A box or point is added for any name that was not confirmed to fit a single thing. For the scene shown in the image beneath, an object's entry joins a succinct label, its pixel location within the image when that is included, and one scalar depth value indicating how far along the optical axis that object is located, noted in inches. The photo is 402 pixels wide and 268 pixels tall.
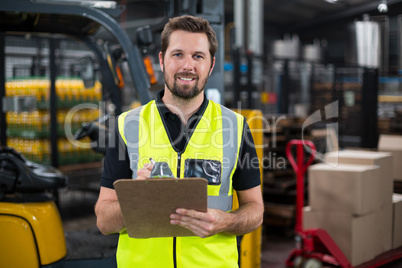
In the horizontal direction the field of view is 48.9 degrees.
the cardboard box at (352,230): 182.9
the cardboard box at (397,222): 205.6
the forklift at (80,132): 120.2
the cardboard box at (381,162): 193.0
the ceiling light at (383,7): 394.2
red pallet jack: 181.2
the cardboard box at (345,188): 180.7
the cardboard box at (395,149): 231.1
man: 74.7
